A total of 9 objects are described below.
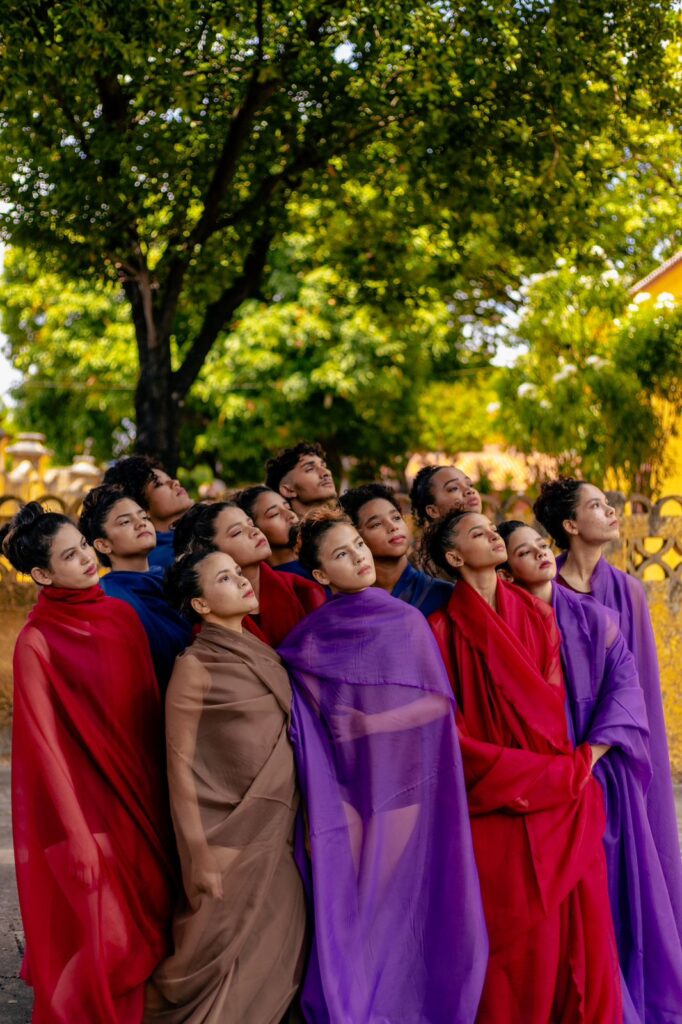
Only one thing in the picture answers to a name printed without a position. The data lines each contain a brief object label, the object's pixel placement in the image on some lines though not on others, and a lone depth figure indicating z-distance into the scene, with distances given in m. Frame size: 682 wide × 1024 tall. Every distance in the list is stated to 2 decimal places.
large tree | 8.09
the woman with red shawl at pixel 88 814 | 3.57
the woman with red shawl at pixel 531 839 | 3.65
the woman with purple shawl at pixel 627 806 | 3.89
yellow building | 13.79
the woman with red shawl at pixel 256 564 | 3.98
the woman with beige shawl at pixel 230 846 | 3.54
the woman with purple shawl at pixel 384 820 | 3.56
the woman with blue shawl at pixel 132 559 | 4.12
